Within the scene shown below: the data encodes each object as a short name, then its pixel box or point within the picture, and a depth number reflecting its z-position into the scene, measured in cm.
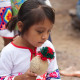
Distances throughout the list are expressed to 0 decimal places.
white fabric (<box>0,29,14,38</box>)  494
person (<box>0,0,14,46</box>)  485
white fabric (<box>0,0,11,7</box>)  484
